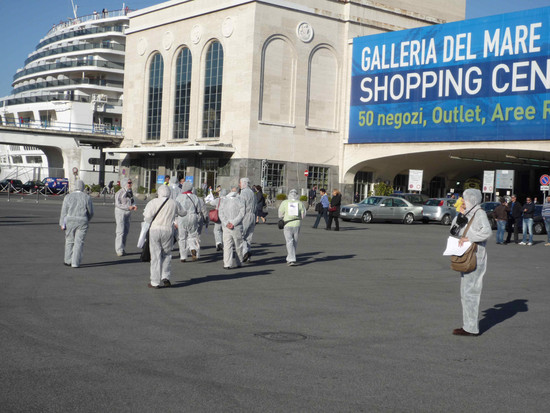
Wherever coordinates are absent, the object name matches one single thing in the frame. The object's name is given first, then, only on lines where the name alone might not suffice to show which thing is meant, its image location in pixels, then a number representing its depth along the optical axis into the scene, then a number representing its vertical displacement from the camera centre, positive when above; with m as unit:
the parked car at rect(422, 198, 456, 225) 39.06 -1.40
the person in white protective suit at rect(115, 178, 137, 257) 15.73 -0.92
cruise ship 80.00 +9.67
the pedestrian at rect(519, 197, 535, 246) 25.59 -1.04
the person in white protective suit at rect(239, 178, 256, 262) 15.33 -0.85
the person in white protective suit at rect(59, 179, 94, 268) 13.18 -0.98
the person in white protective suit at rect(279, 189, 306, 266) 15.23 -0.88
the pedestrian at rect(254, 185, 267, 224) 23.19 -0.94
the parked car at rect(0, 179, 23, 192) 59.25 -1.70
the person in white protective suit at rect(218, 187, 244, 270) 13.94 -0.97
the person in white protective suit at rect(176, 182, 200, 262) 14.92 -1.05
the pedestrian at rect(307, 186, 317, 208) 53.12 -1.27
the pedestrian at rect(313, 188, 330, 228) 29.51 -1.09
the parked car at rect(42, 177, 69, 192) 61.81 -1.38
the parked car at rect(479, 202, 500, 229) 35.19 -0.98
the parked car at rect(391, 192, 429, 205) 42.09 -0.78
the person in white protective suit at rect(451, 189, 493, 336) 8.12 -0.92
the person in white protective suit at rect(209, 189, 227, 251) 17.14 -1.41
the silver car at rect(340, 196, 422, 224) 37.12 -1.44
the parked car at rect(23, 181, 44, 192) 62.44 -1.76
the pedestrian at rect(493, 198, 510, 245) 25.45 -1.04
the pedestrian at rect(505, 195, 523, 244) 26.25 -0.96
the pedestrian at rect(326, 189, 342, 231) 28.86 -1.17
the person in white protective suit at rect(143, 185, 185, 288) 10.95 -0.96
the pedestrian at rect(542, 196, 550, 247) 24.52 -0.77
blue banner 44.47 +7.11
